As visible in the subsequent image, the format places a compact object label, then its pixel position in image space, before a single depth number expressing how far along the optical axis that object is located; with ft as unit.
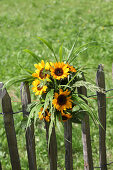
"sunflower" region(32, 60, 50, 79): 7.00
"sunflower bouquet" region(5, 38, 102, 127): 6.87
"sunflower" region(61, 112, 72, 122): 7.23
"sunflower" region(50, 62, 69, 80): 6.85
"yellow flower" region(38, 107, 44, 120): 7.31
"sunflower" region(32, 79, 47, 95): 6.91
